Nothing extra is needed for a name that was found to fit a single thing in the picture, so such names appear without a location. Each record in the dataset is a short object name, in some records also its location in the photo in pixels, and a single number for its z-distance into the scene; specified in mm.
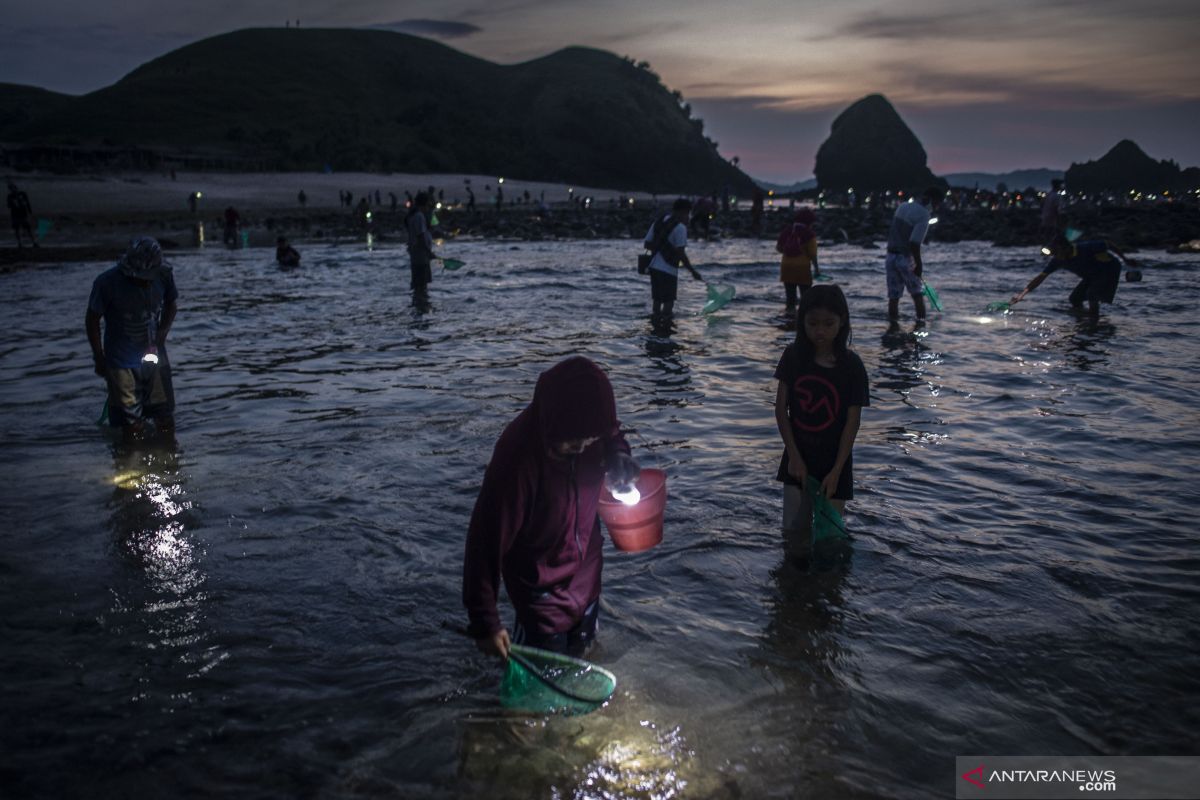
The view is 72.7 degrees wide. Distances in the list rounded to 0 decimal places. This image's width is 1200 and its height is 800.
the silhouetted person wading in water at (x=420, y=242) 14620
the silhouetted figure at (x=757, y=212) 38938
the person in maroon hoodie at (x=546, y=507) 2572
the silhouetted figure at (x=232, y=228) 32562
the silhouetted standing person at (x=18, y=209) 28906
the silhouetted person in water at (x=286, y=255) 23156
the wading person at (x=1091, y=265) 12820
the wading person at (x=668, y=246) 11727
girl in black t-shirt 4141
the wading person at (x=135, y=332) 6434
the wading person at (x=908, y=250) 11820
